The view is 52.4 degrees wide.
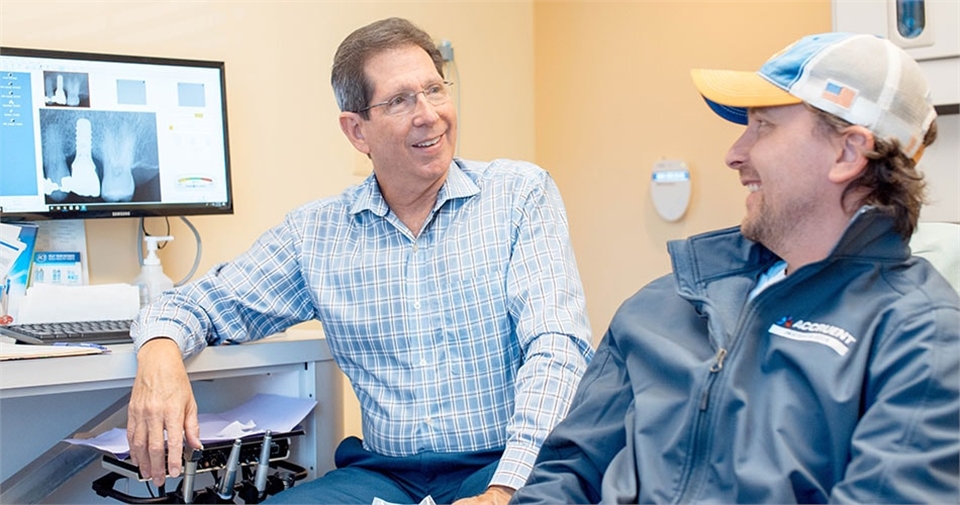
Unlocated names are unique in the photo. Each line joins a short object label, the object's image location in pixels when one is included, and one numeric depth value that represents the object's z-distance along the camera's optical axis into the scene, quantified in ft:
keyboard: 5.41
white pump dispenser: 6.73
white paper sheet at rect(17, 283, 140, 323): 6.00
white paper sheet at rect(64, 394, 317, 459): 5.47
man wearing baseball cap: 3.29
